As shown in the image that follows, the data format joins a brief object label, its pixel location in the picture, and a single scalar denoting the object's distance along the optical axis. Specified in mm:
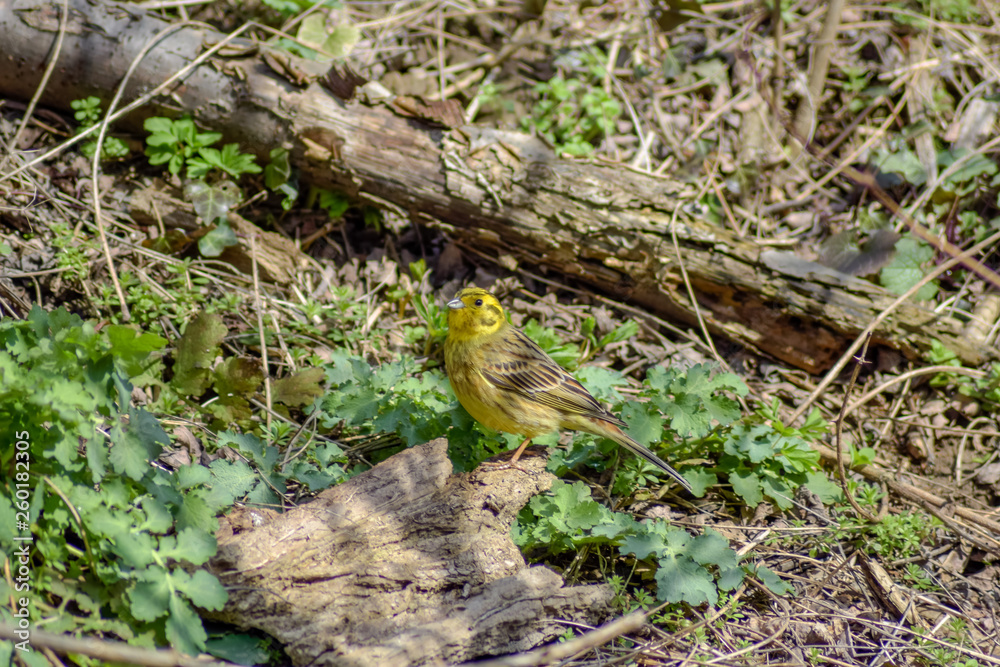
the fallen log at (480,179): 11219
